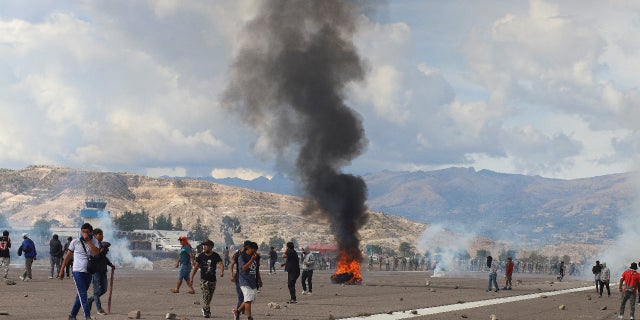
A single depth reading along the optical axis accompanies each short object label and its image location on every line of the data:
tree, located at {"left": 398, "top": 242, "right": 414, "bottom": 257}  176.06
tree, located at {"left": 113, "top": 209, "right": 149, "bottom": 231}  169.88
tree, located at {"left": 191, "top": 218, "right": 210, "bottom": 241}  175.12
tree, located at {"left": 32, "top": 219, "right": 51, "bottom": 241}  148.34
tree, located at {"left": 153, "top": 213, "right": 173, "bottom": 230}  187.62
